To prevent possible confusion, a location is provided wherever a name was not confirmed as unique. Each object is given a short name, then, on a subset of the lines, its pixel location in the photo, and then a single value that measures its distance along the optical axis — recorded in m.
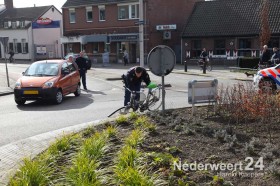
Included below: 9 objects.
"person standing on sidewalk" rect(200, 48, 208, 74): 25.67
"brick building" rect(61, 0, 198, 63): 39.34
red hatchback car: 13.01
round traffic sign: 8.53
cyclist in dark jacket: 9.52
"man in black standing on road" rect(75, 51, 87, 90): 17.77
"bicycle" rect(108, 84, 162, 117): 9.28
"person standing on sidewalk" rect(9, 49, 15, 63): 46.53
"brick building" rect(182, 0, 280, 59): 32.66
